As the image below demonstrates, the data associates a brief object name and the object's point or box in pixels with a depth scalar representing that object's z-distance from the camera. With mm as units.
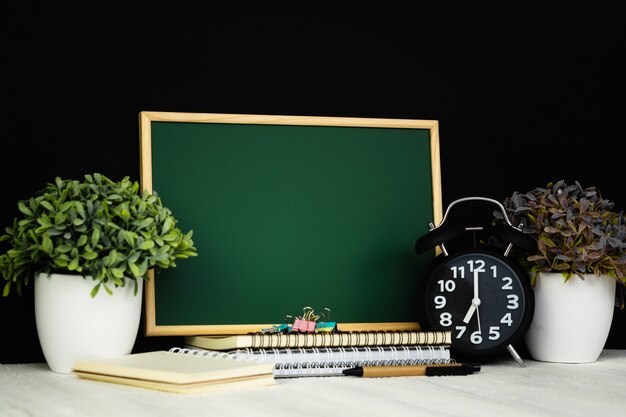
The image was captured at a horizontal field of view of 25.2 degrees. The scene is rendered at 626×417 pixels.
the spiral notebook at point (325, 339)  1305
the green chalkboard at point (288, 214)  1434
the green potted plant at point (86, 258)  1294
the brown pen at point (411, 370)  1304
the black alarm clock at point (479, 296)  1408
